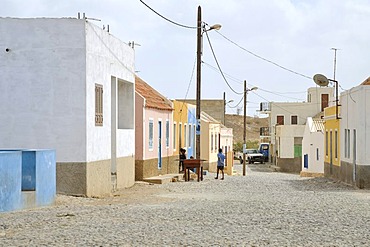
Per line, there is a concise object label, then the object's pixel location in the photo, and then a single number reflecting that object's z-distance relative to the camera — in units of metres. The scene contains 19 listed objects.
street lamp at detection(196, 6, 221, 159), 33.19
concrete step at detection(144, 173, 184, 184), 30.73
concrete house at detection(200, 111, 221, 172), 54.56
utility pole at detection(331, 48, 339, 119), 33.64
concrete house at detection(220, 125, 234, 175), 60.03
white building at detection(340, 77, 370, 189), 27.95
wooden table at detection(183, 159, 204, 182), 31.75
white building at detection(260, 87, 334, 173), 82.19
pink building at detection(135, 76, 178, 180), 31.52
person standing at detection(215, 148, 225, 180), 35.31
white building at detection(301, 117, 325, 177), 51.13
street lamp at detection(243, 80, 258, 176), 52.25
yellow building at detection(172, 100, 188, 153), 40.25
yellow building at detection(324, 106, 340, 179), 35.16
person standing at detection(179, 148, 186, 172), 36.97
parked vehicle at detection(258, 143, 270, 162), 92.99
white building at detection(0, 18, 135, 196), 21.06
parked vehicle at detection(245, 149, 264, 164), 91.56
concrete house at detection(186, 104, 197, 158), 45.75
